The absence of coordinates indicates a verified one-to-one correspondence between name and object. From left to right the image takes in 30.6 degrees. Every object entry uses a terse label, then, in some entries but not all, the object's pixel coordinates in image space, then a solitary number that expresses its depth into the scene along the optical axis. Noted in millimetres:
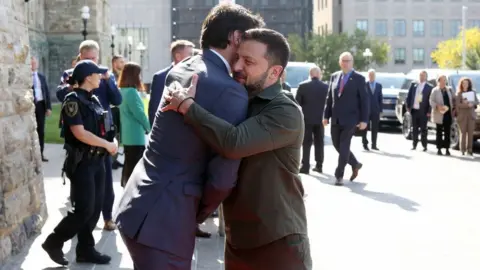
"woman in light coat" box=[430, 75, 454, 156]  19656
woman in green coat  9969
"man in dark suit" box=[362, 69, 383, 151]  20711
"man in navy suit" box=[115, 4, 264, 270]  3867
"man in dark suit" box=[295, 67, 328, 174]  15742
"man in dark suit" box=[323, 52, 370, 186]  13531
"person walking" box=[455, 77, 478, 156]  19328
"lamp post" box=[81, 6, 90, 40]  36125
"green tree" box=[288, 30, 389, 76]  85062
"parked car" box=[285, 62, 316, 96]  24672
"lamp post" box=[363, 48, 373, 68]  73875
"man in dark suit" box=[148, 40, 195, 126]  8500
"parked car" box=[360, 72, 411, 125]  28891
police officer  7141
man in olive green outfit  4008
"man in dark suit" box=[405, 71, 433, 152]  20531
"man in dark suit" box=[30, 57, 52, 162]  15180
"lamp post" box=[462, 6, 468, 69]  57075
